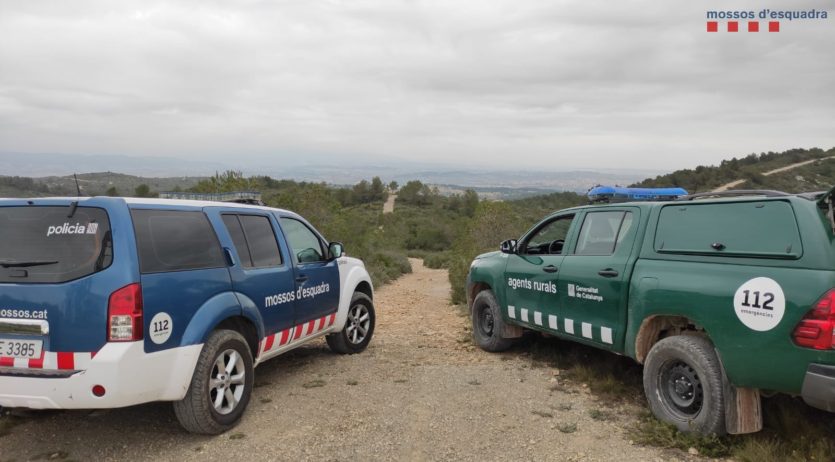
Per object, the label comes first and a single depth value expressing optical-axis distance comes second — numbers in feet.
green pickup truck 11.34
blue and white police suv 12.00
